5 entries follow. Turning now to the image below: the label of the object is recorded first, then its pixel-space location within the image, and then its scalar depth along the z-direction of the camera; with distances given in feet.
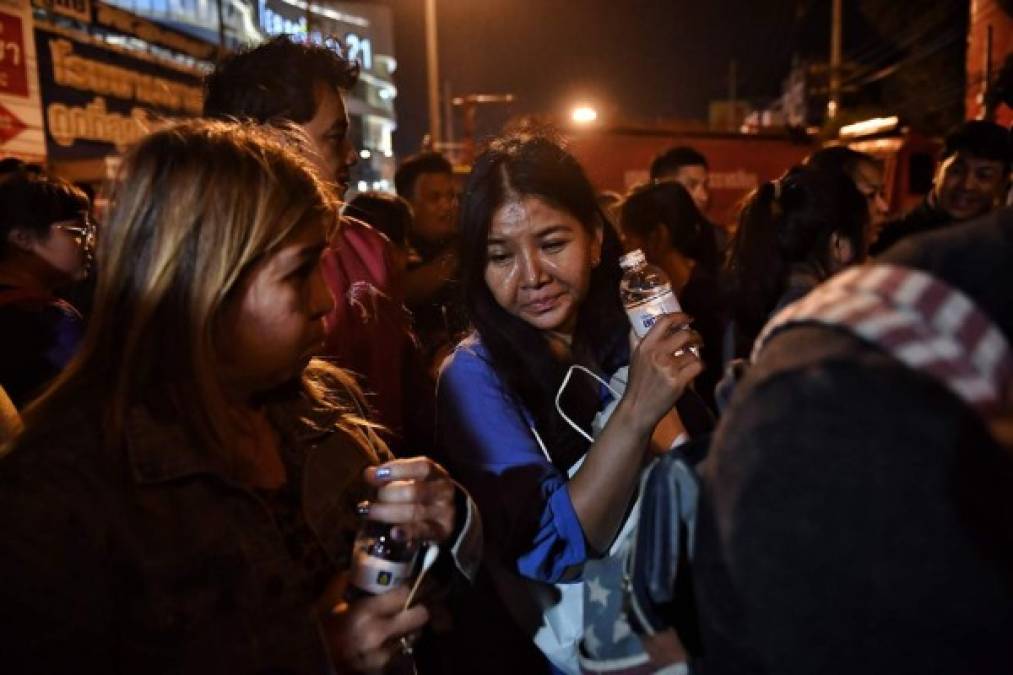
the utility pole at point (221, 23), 45.72
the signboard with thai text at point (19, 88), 26.66
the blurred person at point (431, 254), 9.78
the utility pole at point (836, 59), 74.59
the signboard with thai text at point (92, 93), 31.89
